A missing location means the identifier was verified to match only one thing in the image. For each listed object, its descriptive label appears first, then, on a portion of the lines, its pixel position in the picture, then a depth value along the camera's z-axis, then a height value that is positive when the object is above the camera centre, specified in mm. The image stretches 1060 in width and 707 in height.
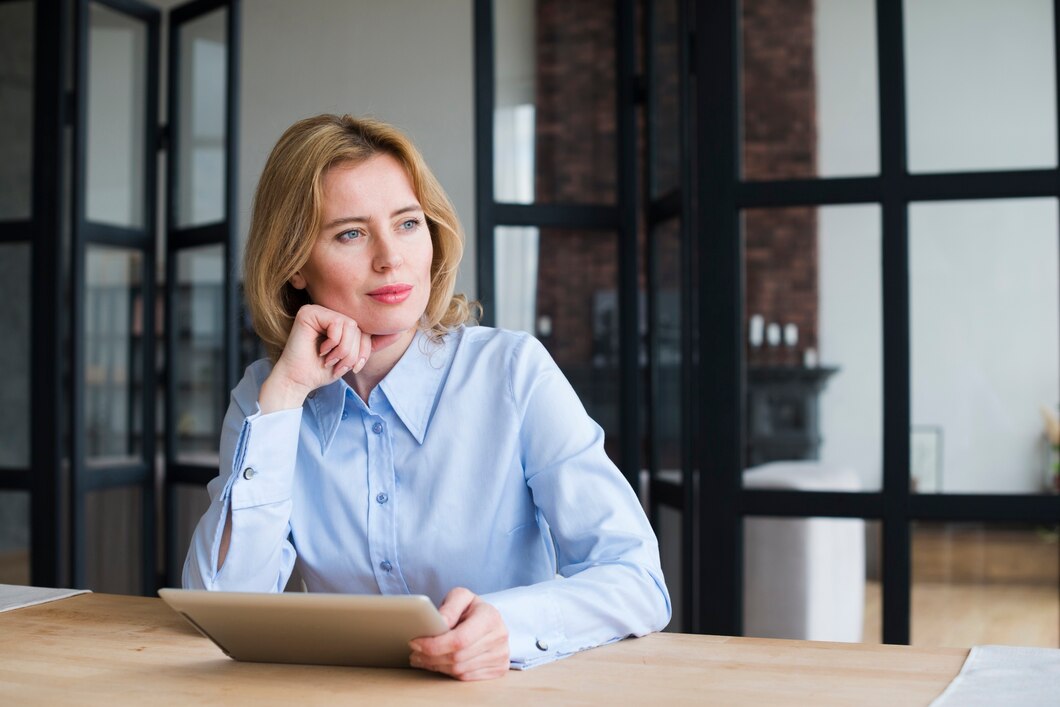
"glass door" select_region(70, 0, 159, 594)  3779 +235
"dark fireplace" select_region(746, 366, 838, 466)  2604 -100
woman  1438 -83
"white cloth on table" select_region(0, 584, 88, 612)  1510 -321
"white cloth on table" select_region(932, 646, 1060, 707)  958 -290
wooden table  984 -296
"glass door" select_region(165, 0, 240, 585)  3662 +497
